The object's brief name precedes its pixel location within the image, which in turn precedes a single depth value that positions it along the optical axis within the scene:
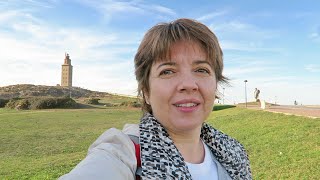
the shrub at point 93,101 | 33.62
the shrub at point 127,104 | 30.20
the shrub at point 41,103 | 26.59
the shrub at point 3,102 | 28.27
